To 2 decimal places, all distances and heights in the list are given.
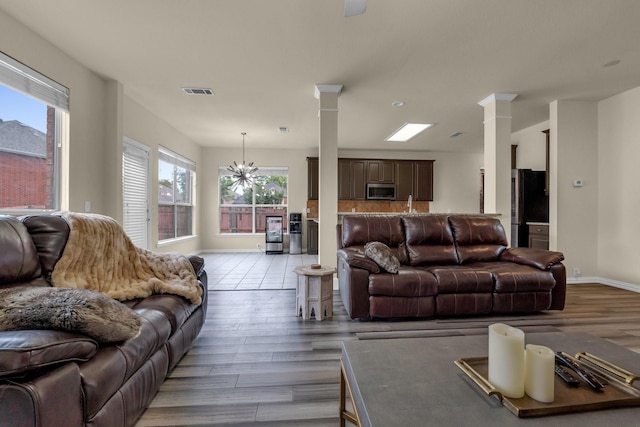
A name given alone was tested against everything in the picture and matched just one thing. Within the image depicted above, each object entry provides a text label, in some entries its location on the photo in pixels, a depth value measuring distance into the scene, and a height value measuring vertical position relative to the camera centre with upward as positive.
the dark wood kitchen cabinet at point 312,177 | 7.28 +0.90
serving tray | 0.87 -0.59
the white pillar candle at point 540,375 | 0.90 -0.52
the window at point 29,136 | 2.52 +0.72
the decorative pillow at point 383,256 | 2.81 -0.45
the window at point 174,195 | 5.52 +0.36
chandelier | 6.52 +0.87
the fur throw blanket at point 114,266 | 1.79 -0.40
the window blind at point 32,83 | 2.47 +1.22
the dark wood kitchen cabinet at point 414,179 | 7.54 +0.89
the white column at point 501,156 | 4.17 +0.84
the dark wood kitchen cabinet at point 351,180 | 7.39 +0.84
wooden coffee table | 0.84 -0.61
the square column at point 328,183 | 3.94 +0.41
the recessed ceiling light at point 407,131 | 5.70 +1.76
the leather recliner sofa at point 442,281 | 2.75 -0.67
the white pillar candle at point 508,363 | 0.94 -0.51
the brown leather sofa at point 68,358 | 0.89 -0.60
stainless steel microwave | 7.43 +0.55
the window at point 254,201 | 7.58 +0.29
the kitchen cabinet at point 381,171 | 7.46 +1.09
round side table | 2.83 -0.82
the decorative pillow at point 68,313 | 1.10 -0.42
